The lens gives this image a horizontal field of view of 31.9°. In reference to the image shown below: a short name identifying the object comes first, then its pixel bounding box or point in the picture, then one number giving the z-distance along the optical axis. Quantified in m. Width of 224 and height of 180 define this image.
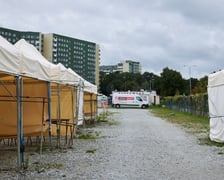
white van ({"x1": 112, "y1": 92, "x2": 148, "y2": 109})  61.19
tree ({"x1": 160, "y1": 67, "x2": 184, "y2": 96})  81.44
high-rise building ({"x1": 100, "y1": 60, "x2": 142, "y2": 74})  143.99
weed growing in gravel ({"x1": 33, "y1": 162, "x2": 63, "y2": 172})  8.10
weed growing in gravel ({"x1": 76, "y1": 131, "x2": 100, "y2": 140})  14.81
